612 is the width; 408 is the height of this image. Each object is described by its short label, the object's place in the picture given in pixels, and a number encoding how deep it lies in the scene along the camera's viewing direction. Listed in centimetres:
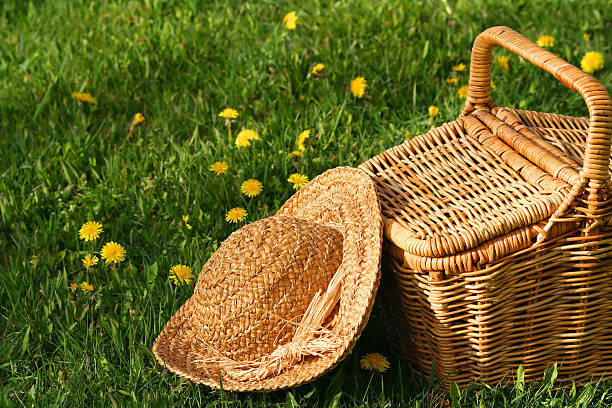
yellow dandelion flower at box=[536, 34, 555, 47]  646
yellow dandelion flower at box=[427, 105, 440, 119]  582
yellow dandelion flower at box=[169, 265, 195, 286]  462
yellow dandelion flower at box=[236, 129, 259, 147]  570
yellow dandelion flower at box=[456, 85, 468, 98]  598
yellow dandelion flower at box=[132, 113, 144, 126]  623
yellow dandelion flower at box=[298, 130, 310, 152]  567
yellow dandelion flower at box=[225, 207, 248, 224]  505
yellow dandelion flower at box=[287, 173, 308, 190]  525
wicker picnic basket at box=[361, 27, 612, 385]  353
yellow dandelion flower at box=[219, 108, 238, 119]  591
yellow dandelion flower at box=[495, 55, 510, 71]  621
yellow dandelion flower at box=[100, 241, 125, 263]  484
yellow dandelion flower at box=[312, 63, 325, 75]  626
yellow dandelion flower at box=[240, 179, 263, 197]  523
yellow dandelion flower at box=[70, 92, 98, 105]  638
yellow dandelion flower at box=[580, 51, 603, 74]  629
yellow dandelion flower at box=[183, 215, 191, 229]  510
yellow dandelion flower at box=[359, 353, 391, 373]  406
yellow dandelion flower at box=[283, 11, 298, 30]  691
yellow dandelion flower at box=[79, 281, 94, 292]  464
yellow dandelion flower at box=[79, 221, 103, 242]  503
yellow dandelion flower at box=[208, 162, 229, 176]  540
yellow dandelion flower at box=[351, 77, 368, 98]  610
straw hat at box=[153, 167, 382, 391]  371
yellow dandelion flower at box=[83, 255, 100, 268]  483
